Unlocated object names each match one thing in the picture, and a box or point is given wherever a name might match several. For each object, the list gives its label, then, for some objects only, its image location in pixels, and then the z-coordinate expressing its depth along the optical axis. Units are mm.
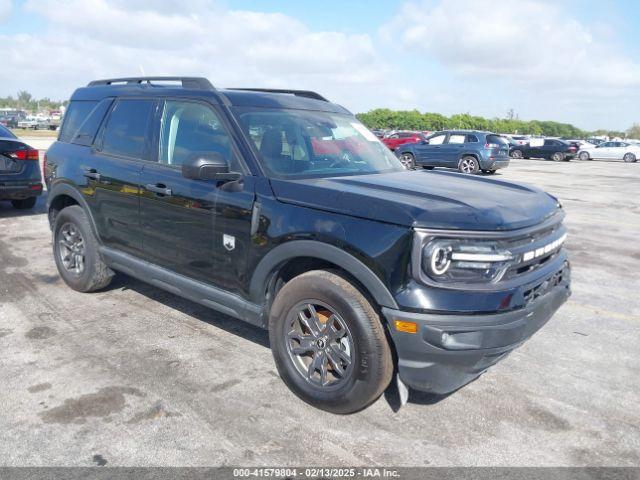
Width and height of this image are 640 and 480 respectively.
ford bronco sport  2930
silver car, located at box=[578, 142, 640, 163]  37875
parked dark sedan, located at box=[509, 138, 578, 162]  34812
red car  32688
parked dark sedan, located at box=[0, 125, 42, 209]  8656
